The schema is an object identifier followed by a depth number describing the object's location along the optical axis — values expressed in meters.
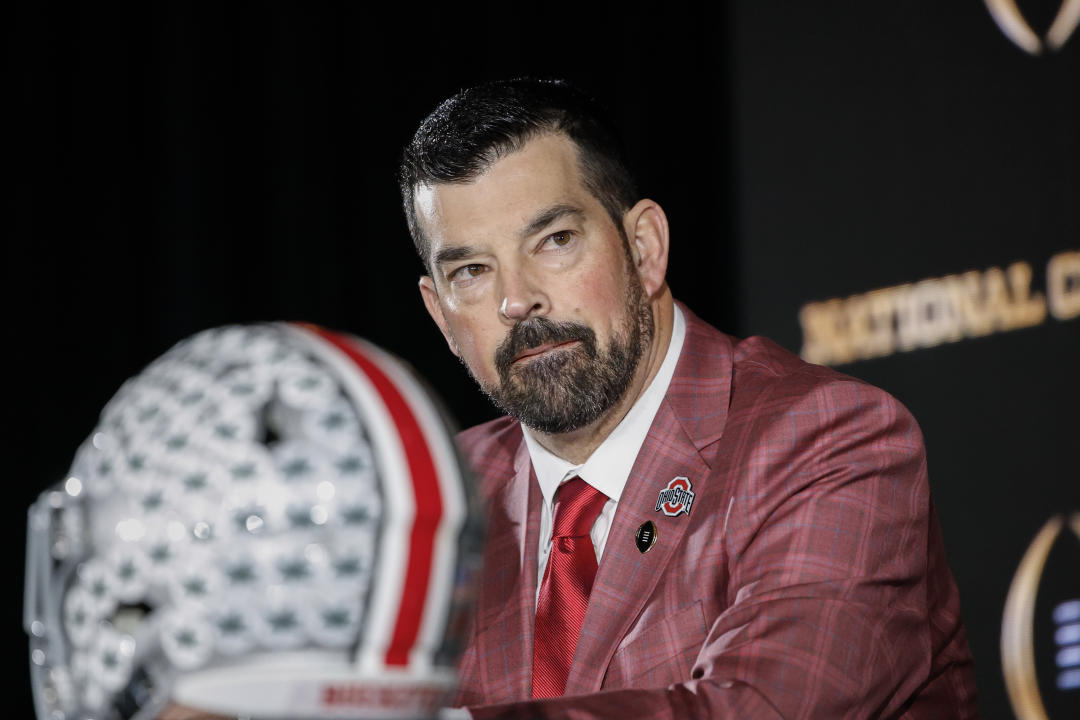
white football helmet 6.24
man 7.36
